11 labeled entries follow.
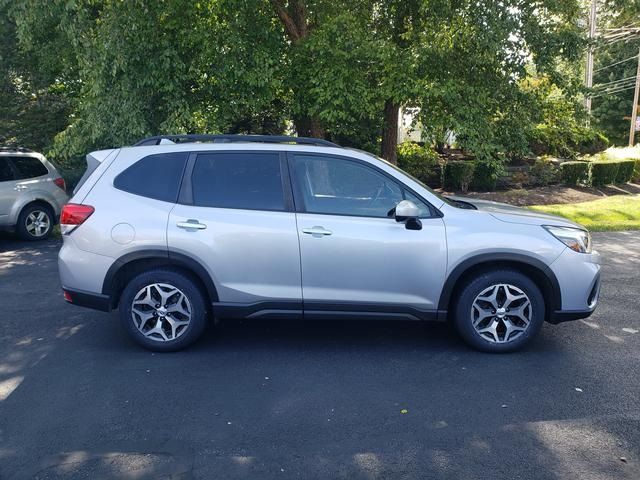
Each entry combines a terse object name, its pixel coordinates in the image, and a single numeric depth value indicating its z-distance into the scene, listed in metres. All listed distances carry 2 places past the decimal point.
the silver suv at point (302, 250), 4.96
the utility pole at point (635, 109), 34.91
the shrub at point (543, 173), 19.34
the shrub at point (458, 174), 17.73
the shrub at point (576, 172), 19.09
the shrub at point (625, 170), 20.07
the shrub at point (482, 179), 18.22
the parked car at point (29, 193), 10.30
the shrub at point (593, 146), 24.20
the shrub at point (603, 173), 19.27
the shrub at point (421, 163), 18.44
